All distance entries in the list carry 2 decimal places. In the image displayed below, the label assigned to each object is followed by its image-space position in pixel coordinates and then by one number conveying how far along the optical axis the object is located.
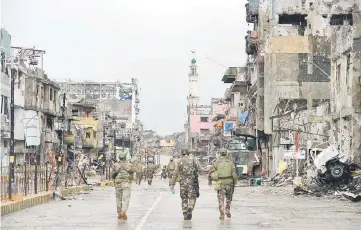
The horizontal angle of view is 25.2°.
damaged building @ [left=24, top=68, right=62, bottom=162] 66.50
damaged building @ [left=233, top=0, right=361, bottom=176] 48.95
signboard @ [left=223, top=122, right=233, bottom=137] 103.88
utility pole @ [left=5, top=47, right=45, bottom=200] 24.50
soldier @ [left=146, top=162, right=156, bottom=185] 60.24
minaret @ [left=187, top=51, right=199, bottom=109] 197.95
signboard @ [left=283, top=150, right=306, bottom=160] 42.66
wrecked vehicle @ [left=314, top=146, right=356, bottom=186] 34.97
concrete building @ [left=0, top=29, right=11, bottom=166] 55.65
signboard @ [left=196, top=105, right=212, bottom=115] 176.75
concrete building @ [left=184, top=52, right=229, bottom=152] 154.62
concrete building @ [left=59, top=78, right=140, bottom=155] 155.25
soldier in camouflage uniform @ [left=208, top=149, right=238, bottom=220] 19.44
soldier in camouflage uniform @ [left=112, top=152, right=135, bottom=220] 19.20
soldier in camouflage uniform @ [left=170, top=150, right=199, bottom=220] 19.00
